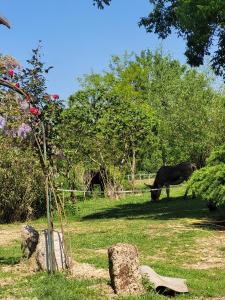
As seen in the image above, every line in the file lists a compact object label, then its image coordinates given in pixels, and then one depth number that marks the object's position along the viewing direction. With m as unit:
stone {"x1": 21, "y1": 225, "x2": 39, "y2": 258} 10.69
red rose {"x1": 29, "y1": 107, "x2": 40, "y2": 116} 9.71
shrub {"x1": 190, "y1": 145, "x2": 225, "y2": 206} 16.11
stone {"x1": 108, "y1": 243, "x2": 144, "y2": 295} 8.37
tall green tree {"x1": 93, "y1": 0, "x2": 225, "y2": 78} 16.11
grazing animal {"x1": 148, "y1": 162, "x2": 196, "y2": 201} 28.67
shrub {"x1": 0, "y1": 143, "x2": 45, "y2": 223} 21.12
